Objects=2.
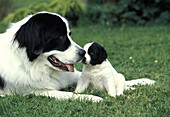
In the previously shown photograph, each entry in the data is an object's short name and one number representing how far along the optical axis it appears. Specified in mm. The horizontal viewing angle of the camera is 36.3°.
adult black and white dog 3141
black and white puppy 3510
